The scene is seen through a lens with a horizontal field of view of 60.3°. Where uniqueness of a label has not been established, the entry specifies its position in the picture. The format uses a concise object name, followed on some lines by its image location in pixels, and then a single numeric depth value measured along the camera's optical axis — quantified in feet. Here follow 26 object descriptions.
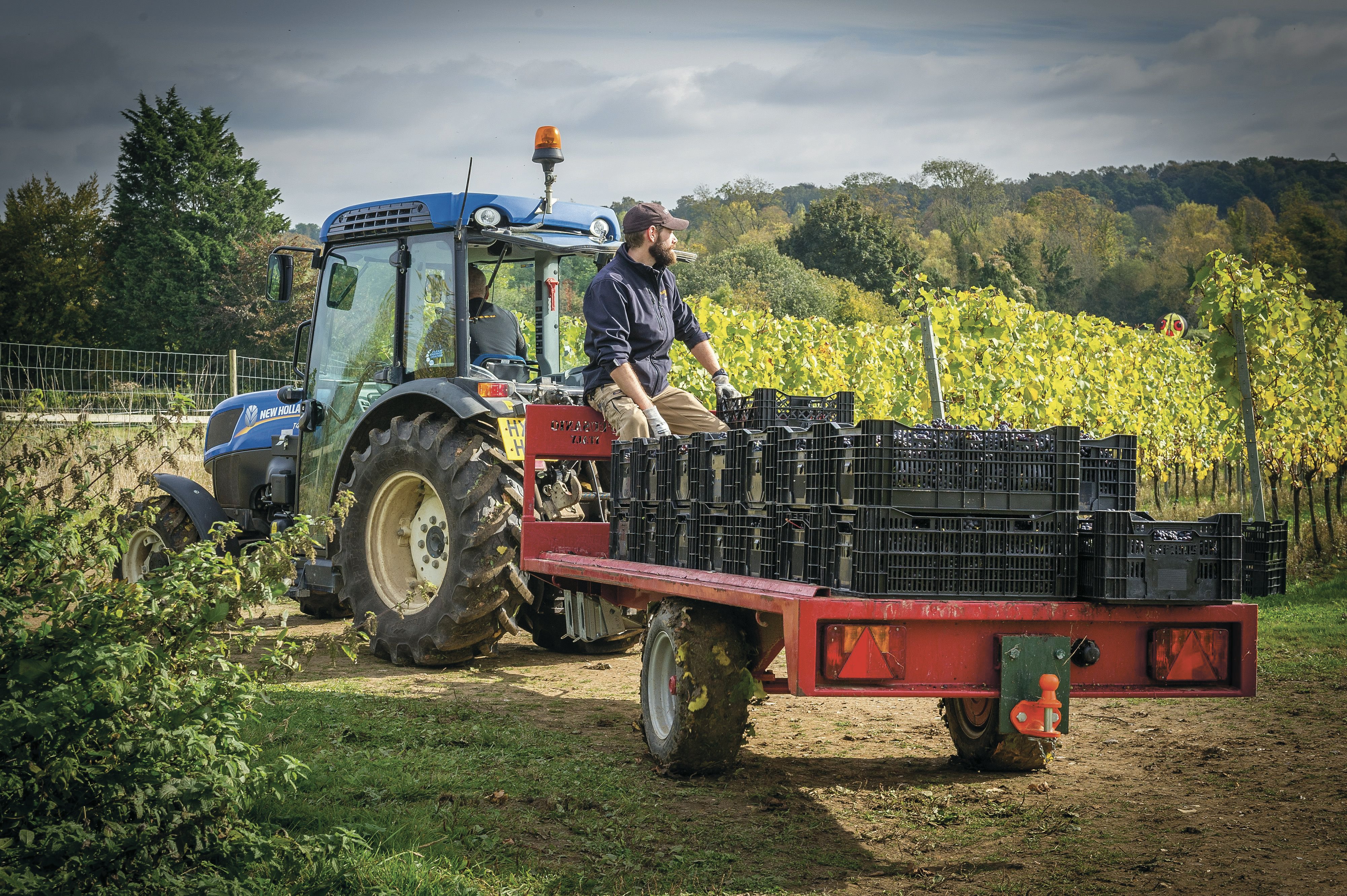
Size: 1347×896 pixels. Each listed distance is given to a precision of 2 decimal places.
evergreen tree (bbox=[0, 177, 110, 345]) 133.59
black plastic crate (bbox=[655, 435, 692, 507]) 15.85
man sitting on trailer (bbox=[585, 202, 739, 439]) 18.49
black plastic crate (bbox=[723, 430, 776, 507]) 14.05
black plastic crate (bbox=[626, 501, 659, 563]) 16.74
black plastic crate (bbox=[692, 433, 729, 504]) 15.01
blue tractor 22.09
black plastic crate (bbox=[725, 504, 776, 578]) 13.74
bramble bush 9.45
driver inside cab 24.36
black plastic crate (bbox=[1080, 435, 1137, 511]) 14.16
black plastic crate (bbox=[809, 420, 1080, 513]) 12.01
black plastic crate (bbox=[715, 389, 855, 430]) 17.57
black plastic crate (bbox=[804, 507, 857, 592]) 12.37
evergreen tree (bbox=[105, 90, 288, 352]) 150.92
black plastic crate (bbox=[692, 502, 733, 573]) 14.87
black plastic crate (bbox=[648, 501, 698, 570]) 15.62
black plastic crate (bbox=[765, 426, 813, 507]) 13.07
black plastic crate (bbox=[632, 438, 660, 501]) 16.70
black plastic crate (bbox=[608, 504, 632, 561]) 17.98
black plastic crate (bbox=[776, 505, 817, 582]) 13.04
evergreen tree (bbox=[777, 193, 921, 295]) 211.20
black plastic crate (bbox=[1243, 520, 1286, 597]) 13.60
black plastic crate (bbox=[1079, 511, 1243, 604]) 12.47
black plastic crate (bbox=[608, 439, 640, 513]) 17.54
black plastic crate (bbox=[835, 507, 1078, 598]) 12.09
